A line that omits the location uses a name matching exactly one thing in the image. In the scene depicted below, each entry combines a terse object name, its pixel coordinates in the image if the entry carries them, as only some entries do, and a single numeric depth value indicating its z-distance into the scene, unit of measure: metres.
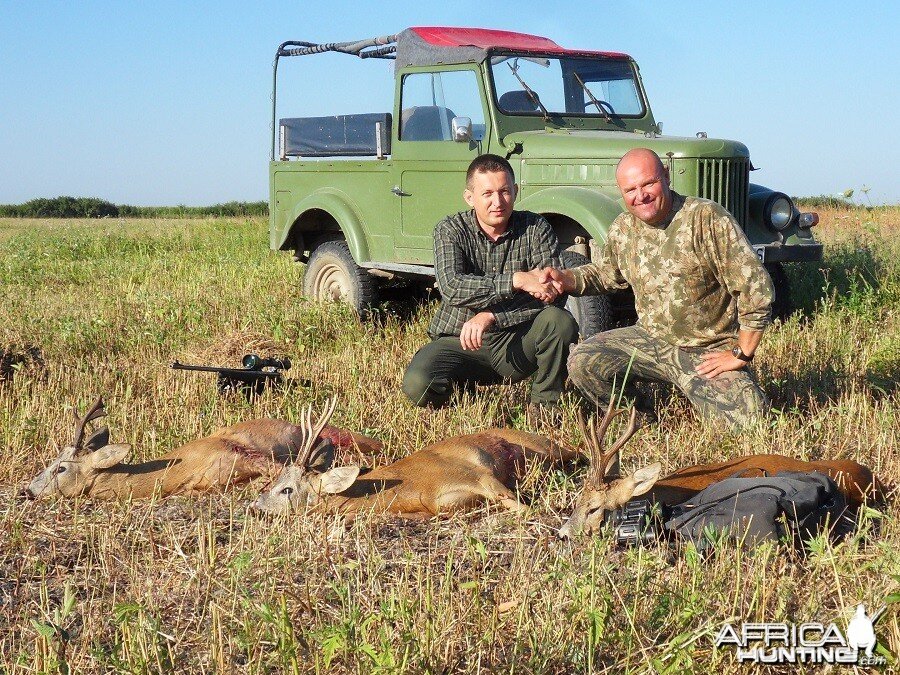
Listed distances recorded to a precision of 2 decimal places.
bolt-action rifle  6.21
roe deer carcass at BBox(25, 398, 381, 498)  4.48
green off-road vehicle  7.55
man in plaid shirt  5.71
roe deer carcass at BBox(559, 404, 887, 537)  3.70
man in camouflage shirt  5.21
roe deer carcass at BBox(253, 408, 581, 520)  4.10
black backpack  3.57
